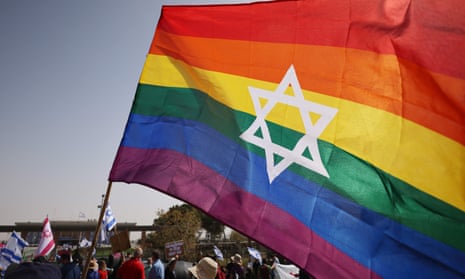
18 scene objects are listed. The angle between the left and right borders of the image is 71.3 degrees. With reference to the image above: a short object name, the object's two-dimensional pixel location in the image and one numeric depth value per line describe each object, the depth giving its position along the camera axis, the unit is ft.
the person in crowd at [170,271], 27.71
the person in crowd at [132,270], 22.41
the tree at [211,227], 229.86
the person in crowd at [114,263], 34.30
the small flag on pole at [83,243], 89.99
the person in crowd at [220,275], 29.50
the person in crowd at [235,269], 37.83
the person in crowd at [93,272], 24.93
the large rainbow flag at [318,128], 8.13
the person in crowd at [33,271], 7.63
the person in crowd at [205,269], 12.96
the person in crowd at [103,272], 29.32
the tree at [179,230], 169.68
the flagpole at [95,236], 9.53
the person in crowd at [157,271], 24.57
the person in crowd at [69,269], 23.08
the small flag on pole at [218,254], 54.44
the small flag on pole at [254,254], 49.55
